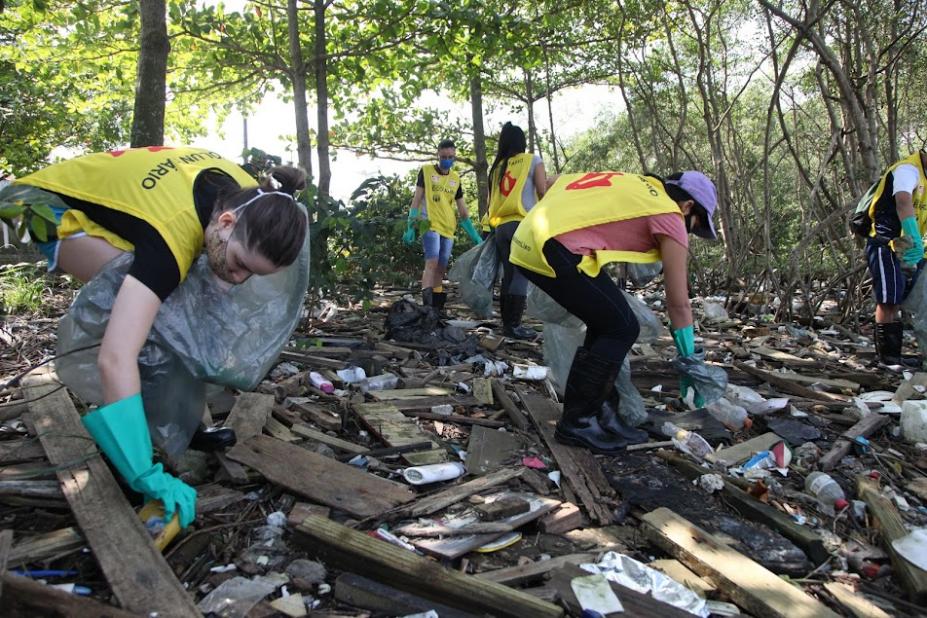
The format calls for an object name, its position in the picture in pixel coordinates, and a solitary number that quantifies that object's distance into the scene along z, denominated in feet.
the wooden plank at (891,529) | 7.26
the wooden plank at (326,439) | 10.46
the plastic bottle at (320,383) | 13.55
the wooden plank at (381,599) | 6.47
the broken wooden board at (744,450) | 10.96
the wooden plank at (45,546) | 6.75
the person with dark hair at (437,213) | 21.68
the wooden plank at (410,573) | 6.37
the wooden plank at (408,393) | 13.20
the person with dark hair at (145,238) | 6.68
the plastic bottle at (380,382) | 14.08
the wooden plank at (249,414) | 10.29
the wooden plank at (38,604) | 5.65
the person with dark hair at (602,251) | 10.36
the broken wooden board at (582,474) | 9.03
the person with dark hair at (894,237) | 16.39
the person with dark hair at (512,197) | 19.01
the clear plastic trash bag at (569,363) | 12.10
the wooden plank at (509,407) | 12.13
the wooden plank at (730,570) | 6.70
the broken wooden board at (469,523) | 7.45
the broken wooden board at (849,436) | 11.00
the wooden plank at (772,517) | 8.11
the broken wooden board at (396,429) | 10.28
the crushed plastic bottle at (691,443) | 11.05
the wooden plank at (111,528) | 6.13
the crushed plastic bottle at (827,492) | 9.52
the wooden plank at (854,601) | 6.92
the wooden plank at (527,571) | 7.13
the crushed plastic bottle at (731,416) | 12.63
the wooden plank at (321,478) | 8.51
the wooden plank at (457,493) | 8.46
